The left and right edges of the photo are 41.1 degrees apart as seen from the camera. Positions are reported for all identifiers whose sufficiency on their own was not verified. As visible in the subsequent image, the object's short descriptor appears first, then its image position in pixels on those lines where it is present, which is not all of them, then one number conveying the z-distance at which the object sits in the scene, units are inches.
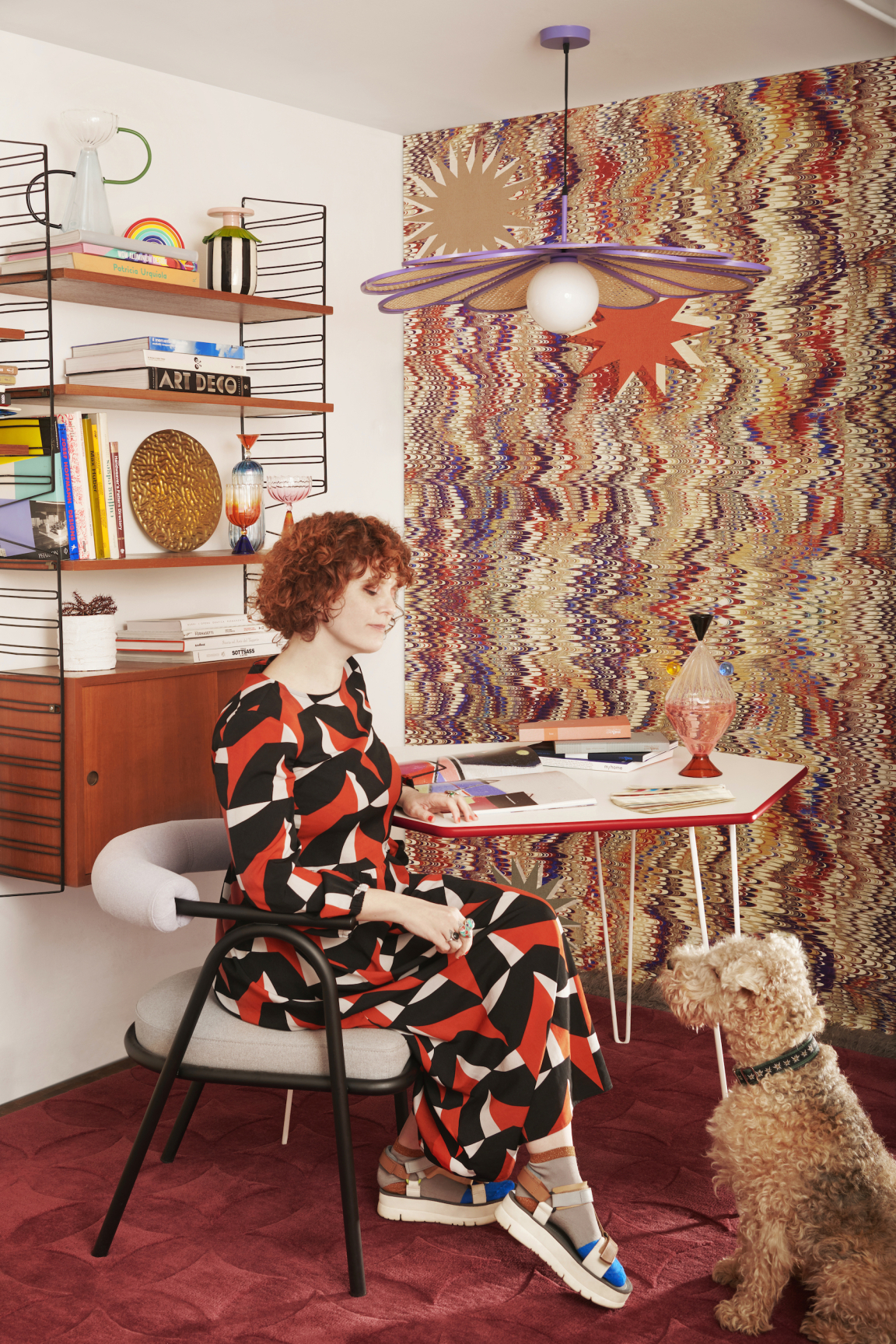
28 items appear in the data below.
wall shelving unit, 102.3
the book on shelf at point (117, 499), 110.0
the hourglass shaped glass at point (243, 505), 120.3
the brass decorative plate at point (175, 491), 119.2
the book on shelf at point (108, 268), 101.7
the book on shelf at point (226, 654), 113.7
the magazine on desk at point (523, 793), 91.4
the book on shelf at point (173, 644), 113.4
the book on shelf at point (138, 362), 108.4
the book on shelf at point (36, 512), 103.3
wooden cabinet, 102.1
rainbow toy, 112.2
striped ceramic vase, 115.6
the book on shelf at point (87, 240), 101.7
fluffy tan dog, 73.3
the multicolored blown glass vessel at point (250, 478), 120.7
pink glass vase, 102.6
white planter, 105.0
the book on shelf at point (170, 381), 108.6
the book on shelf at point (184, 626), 113.4
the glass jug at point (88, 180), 106.6
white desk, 87.2
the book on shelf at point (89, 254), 102.1
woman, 80.7
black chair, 78.1
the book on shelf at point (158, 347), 108.3
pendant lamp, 88.9
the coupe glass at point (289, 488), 125.4
